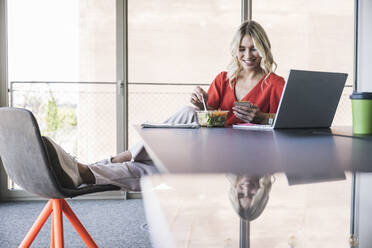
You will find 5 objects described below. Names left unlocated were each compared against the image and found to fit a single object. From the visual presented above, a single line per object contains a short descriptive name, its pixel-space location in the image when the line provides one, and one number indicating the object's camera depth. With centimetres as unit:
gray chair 160
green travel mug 146
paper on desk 170
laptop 169
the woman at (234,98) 176
